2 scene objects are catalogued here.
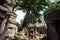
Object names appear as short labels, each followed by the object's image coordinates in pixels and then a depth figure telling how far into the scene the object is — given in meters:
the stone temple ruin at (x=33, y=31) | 5.06
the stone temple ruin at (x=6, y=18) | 2.84
